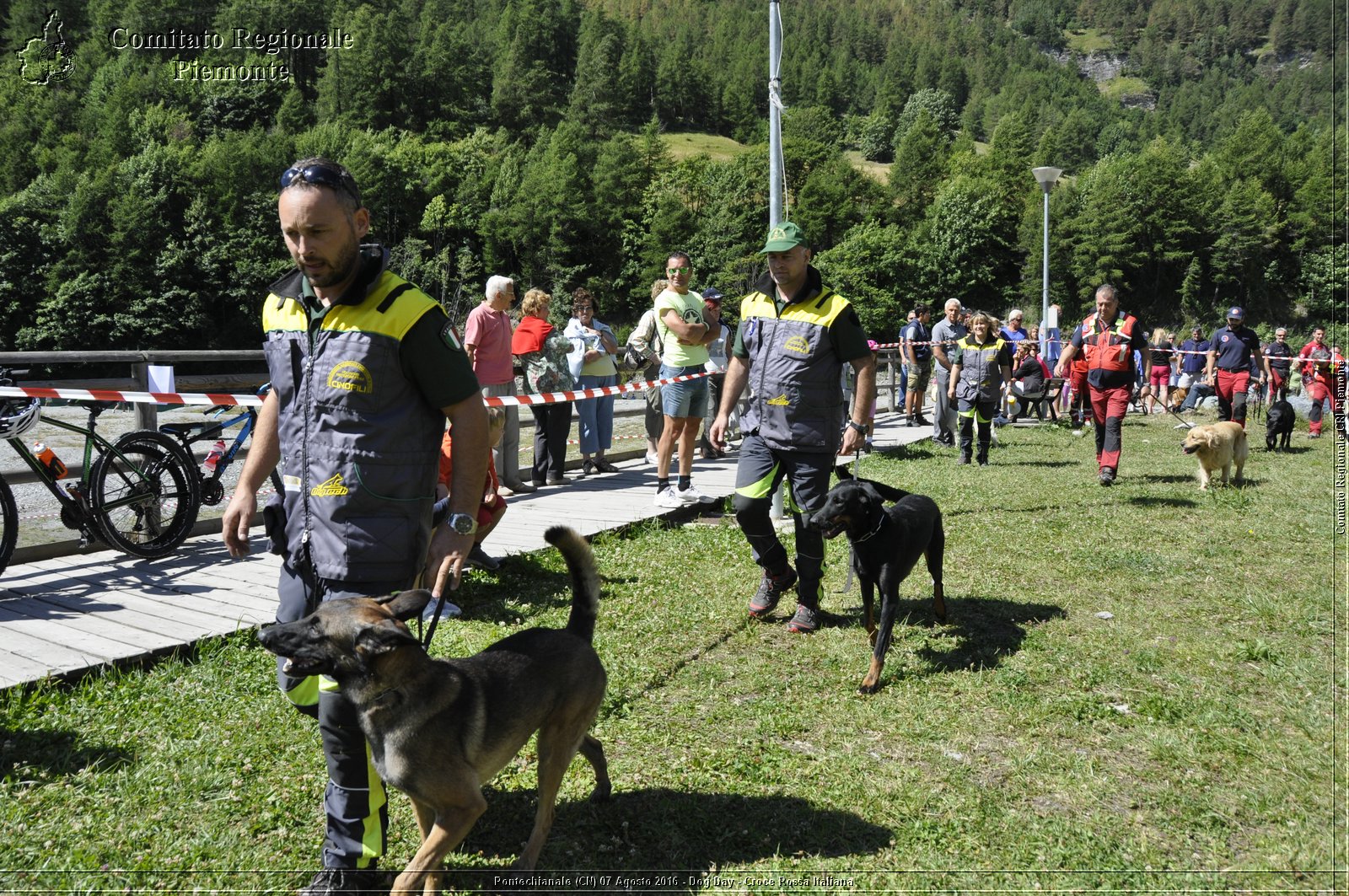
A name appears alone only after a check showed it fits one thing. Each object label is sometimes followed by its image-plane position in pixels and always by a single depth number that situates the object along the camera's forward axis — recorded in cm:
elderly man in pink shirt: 897
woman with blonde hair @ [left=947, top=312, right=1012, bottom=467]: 1245
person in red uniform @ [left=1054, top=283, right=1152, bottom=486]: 1048
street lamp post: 2128
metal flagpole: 841
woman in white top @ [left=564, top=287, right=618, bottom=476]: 1073
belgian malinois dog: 247
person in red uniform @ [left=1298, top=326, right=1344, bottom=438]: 1769
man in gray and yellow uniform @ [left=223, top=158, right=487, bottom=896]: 273
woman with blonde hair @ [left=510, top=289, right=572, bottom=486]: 1023
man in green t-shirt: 890
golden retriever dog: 1134
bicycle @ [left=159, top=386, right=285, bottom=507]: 707
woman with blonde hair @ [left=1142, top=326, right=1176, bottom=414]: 2422
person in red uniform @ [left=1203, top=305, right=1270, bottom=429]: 1520
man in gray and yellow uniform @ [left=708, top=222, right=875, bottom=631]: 538
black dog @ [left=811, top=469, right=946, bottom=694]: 484
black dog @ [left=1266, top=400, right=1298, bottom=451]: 1584
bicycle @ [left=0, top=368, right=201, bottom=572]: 612
